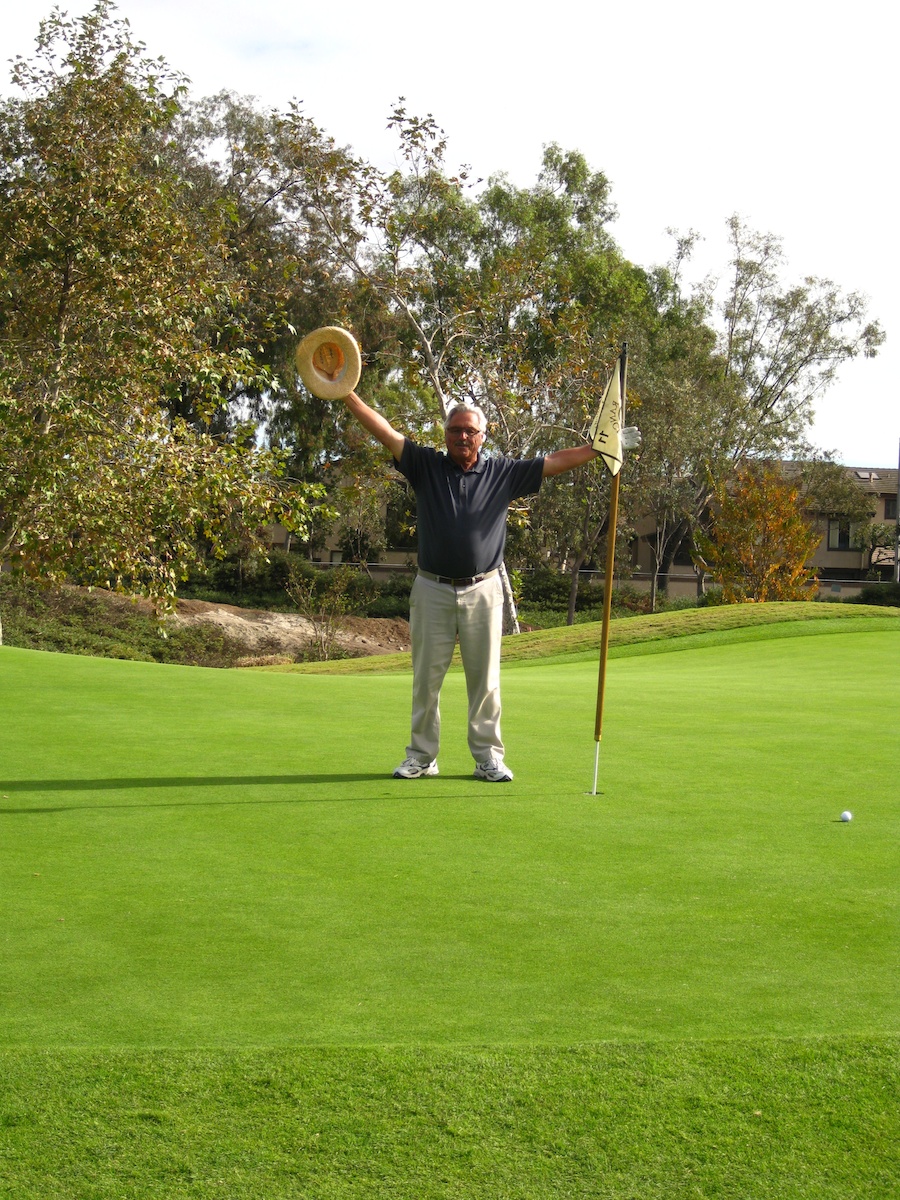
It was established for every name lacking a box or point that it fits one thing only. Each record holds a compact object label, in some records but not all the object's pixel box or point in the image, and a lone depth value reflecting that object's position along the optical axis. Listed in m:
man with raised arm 7.93
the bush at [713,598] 41.31
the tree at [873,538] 58.50
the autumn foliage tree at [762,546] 39.44
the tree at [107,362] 16.00
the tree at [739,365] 47.47
